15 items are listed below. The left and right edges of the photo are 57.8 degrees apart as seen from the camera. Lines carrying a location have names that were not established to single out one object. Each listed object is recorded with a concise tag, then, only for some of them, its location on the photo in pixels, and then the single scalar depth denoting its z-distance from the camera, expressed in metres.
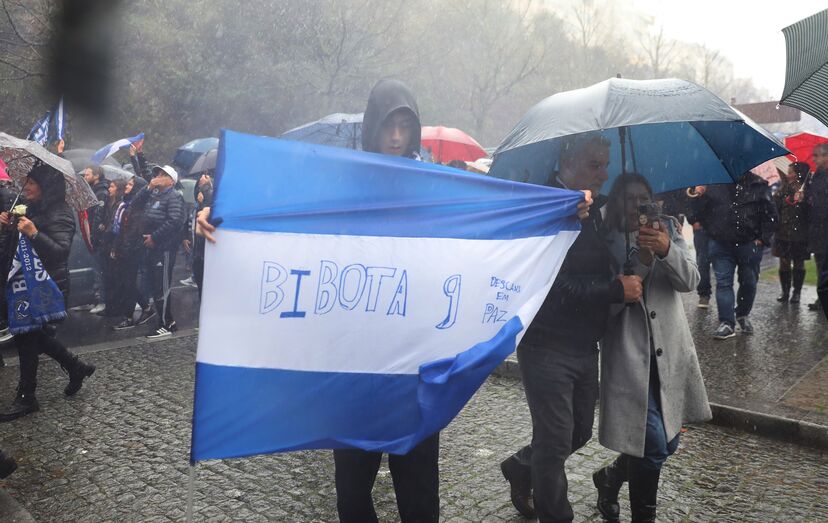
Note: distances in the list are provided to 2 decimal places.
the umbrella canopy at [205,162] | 9.62
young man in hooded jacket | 2.71
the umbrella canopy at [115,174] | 10.10
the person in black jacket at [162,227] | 8.52
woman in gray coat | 3.12
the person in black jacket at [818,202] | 8.27
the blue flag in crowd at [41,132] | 7.60
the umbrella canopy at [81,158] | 10.59
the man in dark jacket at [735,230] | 7.27
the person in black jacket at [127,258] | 8.83
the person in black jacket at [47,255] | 5.53
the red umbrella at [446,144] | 12.31
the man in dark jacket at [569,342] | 3.04
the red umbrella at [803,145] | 10.88
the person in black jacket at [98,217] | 9.45
